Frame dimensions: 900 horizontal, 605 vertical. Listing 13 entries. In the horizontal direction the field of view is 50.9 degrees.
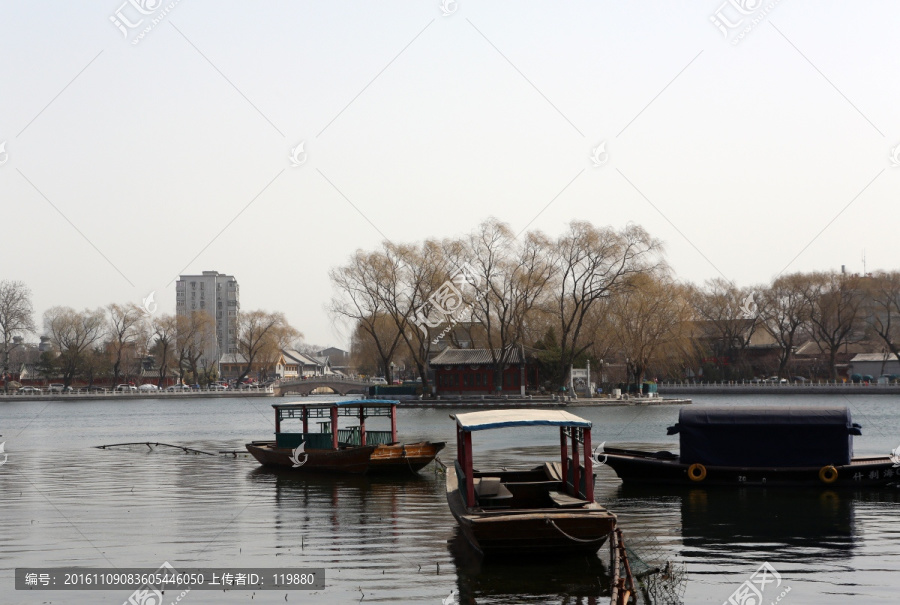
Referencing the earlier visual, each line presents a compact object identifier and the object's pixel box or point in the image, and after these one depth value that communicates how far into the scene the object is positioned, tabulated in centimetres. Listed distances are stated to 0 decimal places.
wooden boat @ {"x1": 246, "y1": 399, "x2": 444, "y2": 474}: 3198
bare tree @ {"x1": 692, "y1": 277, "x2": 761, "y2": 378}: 11738
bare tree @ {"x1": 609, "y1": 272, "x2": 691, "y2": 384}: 8044
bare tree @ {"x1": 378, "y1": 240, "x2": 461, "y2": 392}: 8512
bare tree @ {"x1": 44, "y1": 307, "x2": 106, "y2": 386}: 13688
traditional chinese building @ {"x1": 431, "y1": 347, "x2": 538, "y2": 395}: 8912
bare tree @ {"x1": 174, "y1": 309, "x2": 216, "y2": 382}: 14412
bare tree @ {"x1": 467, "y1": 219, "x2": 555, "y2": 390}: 8200
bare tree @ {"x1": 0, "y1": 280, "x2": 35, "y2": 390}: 12269
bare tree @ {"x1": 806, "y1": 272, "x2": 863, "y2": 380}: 10562
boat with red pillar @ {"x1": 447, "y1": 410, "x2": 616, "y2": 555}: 1677
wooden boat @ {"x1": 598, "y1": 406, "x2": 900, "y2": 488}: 2702
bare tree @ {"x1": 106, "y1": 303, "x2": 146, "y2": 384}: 13538
